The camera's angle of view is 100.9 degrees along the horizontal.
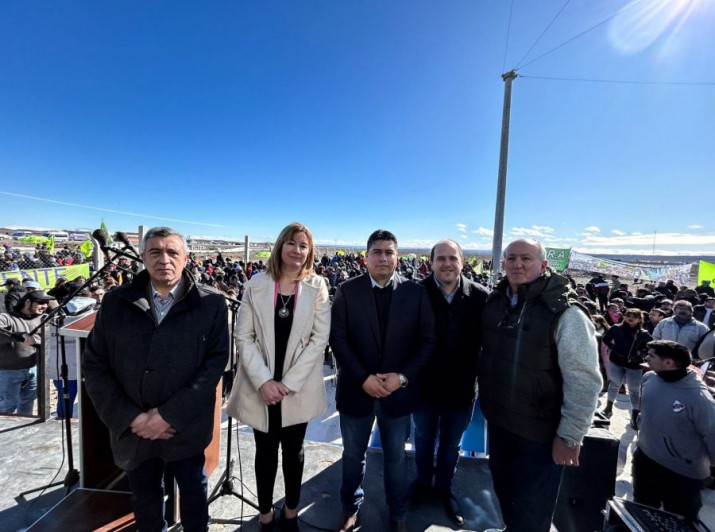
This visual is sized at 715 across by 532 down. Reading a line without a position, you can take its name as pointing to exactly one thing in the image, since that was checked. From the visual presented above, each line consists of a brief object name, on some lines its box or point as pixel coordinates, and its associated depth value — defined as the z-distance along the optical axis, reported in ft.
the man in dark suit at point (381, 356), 6.97
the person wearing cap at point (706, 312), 22.68
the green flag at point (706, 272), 36.69
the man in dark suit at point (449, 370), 7.73
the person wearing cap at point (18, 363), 11.66
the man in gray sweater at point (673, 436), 8.08
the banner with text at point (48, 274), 23.91
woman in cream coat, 6.54
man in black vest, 5.70
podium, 6.92
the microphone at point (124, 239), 7.21
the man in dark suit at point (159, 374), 5.64
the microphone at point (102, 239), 7.36
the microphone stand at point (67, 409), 7.36
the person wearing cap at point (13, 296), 13.99
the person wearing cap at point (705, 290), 31.52
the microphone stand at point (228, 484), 7.79
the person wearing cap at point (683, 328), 16.98
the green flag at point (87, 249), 38.70
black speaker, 7.61
